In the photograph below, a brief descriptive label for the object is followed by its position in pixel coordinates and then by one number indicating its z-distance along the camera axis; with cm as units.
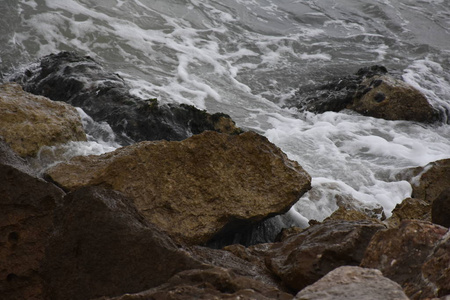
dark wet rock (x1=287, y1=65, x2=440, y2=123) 1642
